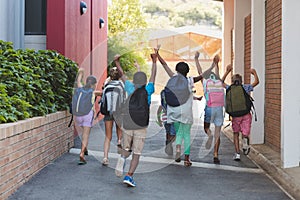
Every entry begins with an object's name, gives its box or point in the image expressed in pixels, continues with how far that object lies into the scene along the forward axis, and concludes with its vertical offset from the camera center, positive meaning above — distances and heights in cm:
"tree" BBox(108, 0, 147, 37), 3697 +505
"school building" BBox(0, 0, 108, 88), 1210 +148
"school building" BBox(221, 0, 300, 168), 823 +51
